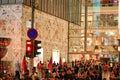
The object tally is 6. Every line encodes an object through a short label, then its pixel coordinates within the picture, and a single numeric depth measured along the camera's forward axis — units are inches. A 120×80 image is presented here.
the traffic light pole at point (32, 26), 686.9
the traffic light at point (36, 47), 672.1
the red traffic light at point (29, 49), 663.6
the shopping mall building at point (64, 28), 1312.7
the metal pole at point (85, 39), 2097.8
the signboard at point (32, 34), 676.1
